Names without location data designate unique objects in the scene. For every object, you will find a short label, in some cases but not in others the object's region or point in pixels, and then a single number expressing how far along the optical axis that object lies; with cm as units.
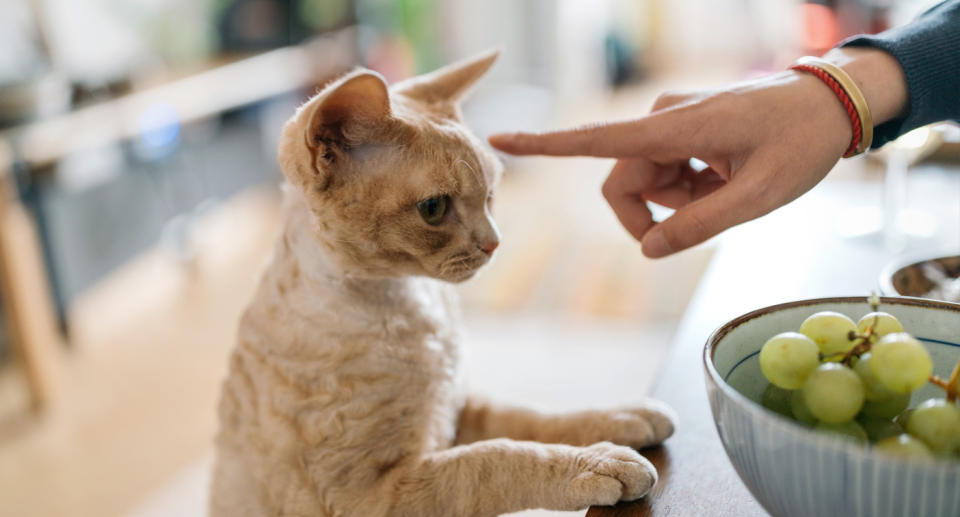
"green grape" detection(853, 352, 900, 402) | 57
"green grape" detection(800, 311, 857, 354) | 61
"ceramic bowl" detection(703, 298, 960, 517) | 49
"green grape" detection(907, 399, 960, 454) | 54
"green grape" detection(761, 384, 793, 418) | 65
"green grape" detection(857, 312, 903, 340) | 62
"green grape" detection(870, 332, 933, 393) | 55
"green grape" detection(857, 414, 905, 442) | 58
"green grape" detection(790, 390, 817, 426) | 60
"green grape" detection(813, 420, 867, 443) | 57
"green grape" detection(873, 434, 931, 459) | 53
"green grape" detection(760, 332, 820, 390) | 60
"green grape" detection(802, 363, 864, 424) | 56
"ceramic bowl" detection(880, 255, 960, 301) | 96
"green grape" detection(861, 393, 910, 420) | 58
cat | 87
